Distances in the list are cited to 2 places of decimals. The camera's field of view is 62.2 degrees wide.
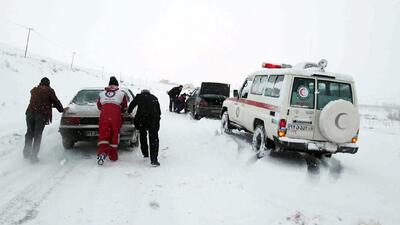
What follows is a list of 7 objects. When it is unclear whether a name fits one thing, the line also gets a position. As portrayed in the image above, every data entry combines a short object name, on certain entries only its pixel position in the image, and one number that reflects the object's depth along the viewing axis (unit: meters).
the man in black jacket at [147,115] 7.21
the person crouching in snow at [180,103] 19.28
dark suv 15.27
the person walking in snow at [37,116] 6.92
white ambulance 6.96
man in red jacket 6.88
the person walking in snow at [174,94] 19.05
